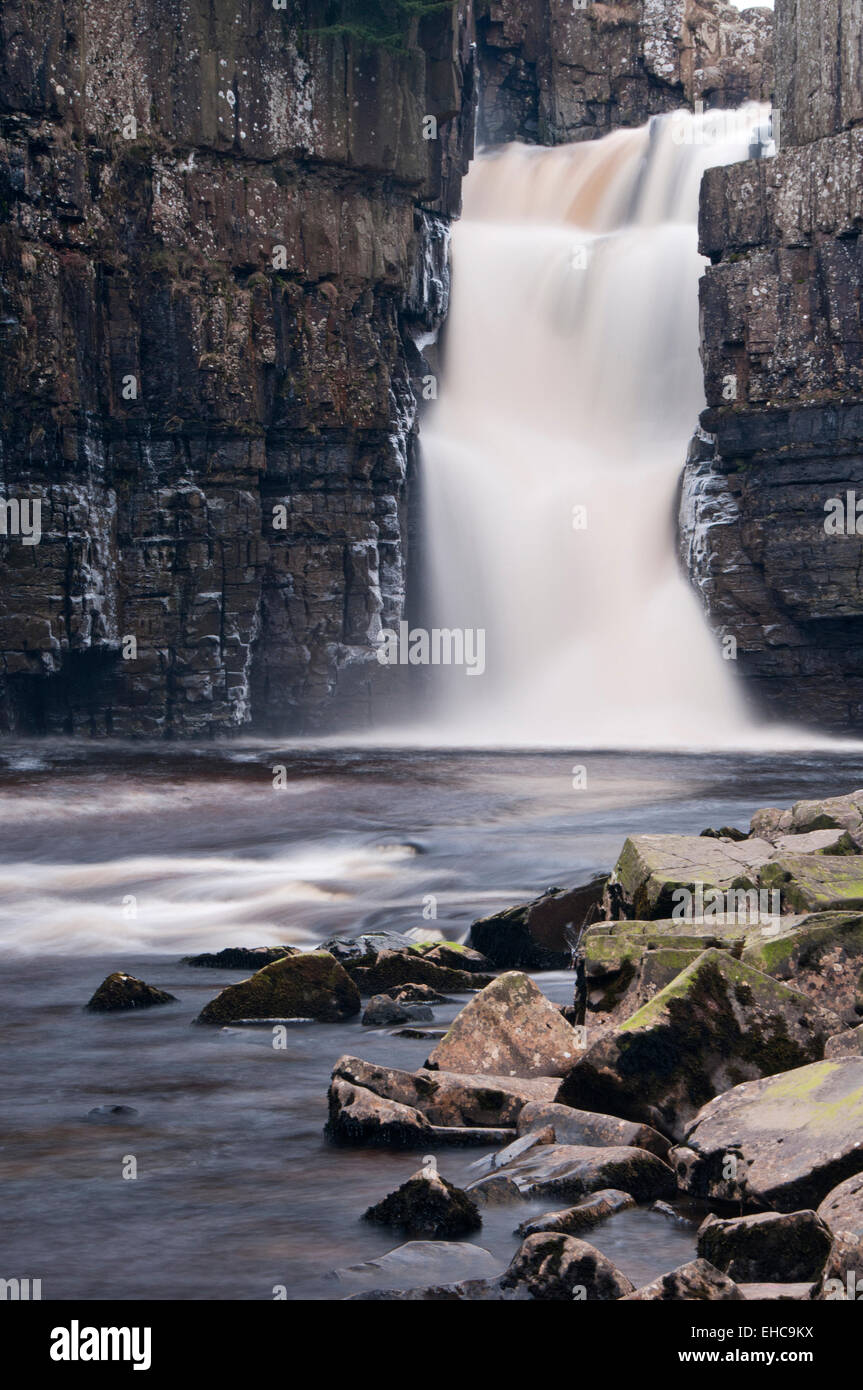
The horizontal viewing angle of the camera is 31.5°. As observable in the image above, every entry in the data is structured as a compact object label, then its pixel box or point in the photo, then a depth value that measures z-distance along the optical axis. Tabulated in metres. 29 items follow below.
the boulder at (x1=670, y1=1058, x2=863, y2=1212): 7.08
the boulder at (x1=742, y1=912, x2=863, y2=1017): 9.34
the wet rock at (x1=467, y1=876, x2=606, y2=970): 14.05
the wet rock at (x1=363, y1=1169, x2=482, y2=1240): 7.40
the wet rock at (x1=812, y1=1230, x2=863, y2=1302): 5.96
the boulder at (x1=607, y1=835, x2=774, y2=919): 11.70
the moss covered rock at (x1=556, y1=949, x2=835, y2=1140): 8.55
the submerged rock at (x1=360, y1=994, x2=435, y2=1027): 11.76
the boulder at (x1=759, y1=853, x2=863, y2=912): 10.89
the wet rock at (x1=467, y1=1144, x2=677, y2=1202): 7.76
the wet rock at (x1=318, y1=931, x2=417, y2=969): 13.46
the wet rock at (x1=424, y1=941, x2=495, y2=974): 13.61
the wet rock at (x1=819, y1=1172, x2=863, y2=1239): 6.50
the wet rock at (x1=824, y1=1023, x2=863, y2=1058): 8.59
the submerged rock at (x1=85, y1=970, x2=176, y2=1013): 12.57
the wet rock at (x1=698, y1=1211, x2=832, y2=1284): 6.57
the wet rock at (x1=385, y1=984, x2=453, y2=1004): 12.52
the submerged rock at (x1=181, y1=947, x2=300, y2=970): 14.19
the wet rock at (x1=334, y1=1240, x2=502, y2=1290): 6.81
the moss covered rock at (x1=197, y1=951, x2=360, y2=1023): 11.95
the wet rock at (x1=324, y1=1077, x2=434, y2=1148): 8.77
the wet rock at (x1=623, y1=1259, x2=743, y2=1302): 5.99
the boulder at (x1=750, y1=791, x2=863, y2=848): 13.88
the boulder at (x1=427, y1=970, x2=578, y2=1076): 9.81
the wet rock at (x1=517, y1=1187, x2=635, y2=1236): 7.29
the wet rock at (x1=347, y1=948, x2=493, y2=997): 13.04
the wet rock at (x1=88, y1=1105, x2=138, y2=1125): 9.50
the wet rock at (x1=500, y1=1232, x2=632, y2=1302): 6.36
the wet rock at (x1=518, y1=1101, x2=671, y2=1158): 8.20
